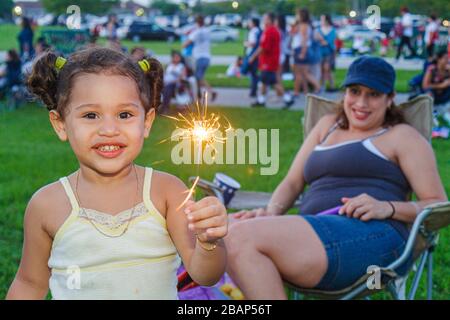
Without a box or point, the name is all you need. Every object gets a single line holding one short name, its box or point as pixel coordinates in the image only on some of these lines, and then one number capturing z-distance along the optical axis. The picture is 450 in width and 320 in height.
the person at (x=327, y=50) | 13.16
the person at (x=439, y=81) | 9.93
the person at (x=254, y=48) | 12.40
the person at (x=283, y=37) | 11.98
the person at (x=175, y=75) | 11.02
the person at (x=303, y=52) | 11.95
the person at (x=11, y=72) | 11.45
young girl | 1.89
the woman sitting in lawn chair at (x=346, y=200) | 2.90
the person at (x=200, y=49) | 11.88
